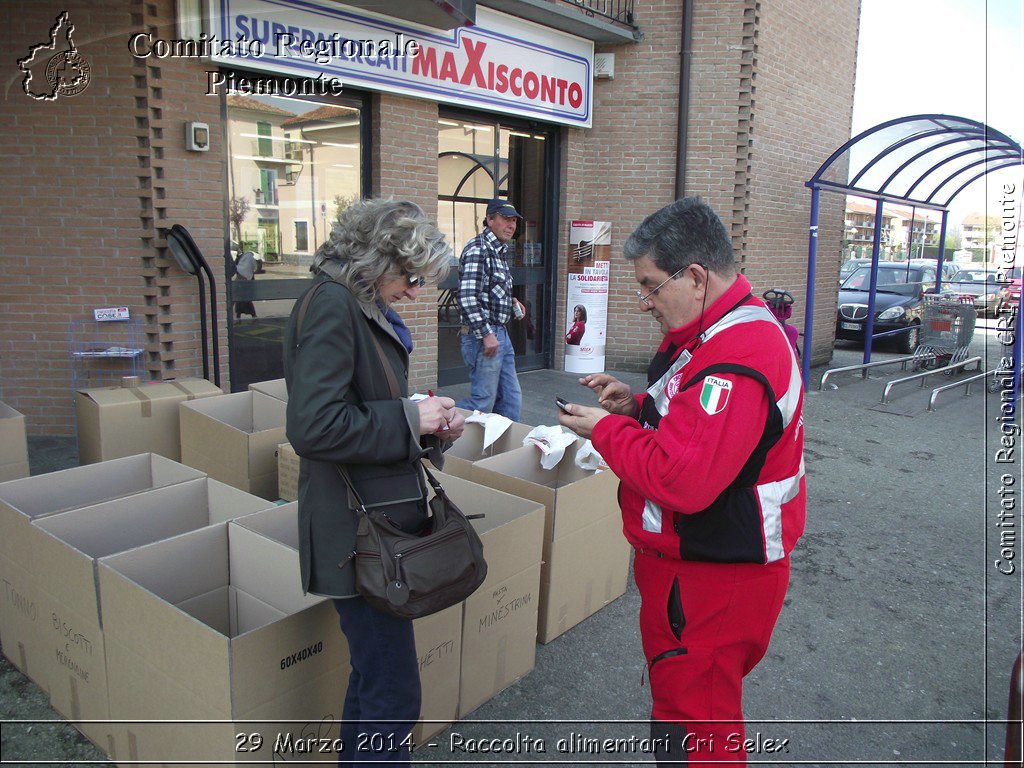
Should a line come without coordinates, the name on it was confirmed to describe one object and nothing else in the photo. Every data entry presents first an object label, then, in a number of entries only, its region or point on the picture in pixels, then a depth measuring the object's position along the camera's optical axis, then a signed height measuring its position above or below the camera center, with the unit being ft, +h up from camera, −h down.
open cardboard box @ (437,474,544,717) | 9.61 -4.16
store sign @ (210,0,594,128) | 20.33 +7.05
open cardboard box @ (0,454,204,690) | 9.27 -3.14
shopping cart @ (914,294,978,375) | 35.65 -2.04
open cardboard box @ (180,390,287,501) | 13.15 -2.92
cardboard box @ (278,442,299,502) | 12.48 -3.21
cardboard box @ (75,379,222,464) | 14.14 -2.74
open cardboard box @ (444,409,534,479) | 14.20 -3.01
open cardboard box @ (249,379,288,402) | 15.34 -2.22
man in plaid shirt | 18.22 -0.60
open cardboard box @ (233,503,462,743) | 8.86 -4.40
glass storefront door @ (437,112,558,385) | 27.68 +3.11
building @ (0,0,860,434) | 19.35 +4.21
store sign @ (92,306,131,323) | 19.75 -0.95
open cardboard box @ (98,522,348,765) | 6.91 -3.70
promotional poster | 30.76 -0.34
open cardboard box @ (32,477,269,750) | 8.35 -3.35
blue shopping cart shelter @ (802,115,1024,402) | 30.78 +5.72
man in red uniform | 5.91 -1.57
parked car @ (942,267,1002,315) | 44.86 +0.04
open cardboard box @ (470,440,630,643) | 11.18 -3.99
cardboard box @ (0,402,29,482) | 12.54 -2.85
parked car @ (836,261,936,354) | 43.60 -0.88
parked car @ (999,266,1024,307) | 26.17 -0.07
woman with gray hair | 6.24 -1.20
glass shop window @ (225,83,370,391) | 21.70 +2.53
